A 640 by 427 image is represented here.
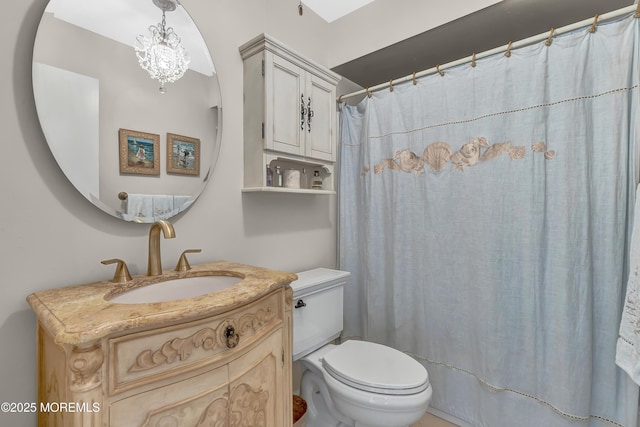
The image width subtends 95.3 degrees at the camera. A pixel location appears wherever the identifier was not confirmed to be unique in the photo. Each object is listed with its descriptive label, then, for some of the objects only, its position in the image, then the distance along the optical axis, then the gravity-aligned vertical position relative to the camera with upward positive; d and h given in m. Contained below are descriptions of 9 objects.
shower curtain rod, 1.19 +0.80
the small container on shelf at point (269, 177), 1.50 +0.17
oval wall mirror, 0.93 +0.37
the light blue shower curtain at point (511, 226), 1.24 -0.08
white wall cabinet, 1.38 +0.52
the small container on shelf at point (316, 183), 1.81 +0.17
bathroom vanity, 0.59 -0.35
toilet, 1.19 -0.74
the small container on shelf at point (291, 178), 1.61 +0.18
